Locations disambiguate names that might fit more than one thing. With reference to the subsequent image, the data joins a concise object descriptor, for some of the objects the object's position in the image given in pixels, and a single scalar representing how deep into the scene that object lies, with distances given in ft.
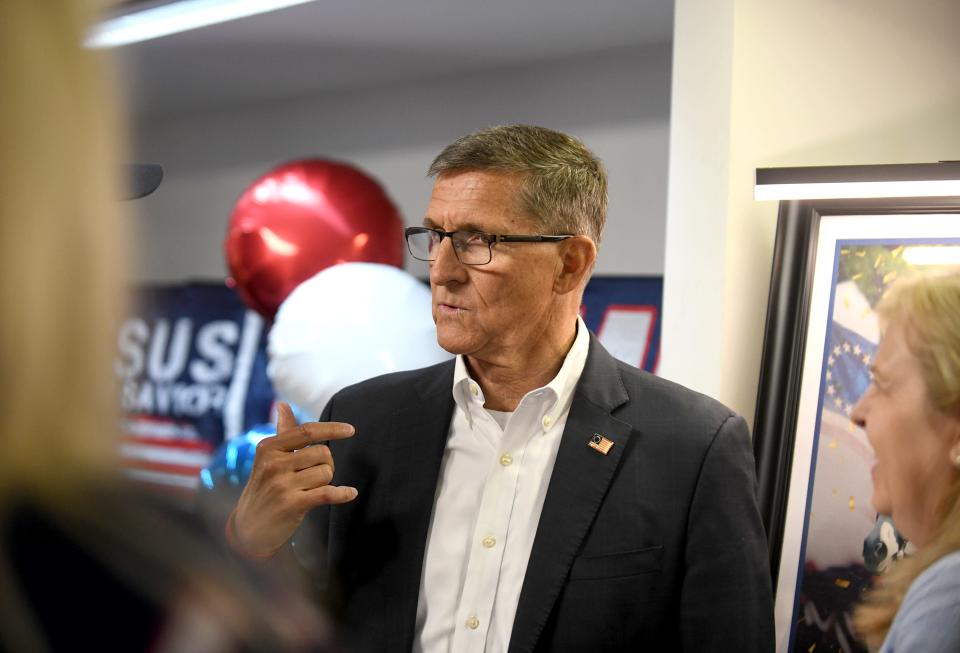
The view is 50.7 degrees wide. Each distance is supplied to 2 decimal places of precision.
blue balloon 8.45
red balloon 9.50
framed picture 5.35
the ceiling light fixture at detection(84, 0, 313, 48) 11.18
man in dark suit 4.58
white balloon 8.16
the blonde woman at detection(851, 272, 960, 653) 4.50
